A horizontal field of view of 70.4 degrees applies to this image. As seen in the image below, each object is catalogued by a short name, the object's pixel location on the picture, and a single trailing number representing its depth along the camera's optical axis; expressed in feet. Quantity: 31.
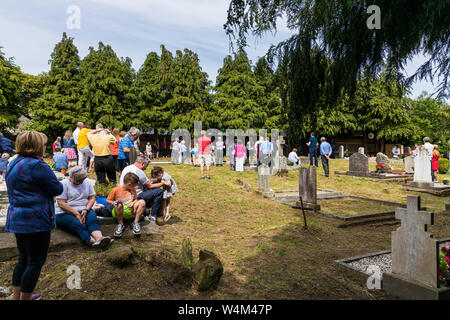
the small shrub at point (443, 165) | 63.63
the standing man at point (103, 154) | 23.94
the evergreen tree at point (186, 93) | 97.91
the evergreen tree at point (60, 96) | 89.40
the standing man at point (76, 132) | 29.66
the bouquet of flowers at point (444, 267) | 12.16
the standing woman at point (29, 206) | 9.60
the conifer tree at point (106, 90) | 92.63
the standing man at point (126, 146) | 26.84
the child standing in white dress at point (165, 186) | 20.07
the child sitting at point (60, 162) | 31.09
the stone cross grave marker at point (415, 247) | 11.68
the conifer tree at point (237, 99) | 104.22
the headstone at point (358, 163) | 52.39
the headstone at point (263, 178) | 34.19
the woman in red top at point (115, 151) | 27.77
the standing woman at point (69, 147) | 33.63
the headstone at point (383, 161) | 55.10
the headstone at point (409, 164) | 53.88
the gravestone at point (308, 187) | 28.47
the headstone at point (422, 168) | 42.06
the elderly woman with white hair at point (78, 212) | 15.14
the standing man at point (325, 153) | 48.78
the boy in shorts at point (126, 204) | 16.83
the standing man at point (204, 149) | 43.99
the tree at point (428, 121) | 117.29
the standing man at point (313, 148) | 50.17
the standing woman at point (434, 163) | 46.44
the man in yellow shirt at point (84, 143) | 28.43
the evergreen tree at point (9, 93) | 78.48
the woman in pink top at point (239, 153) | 53.36
